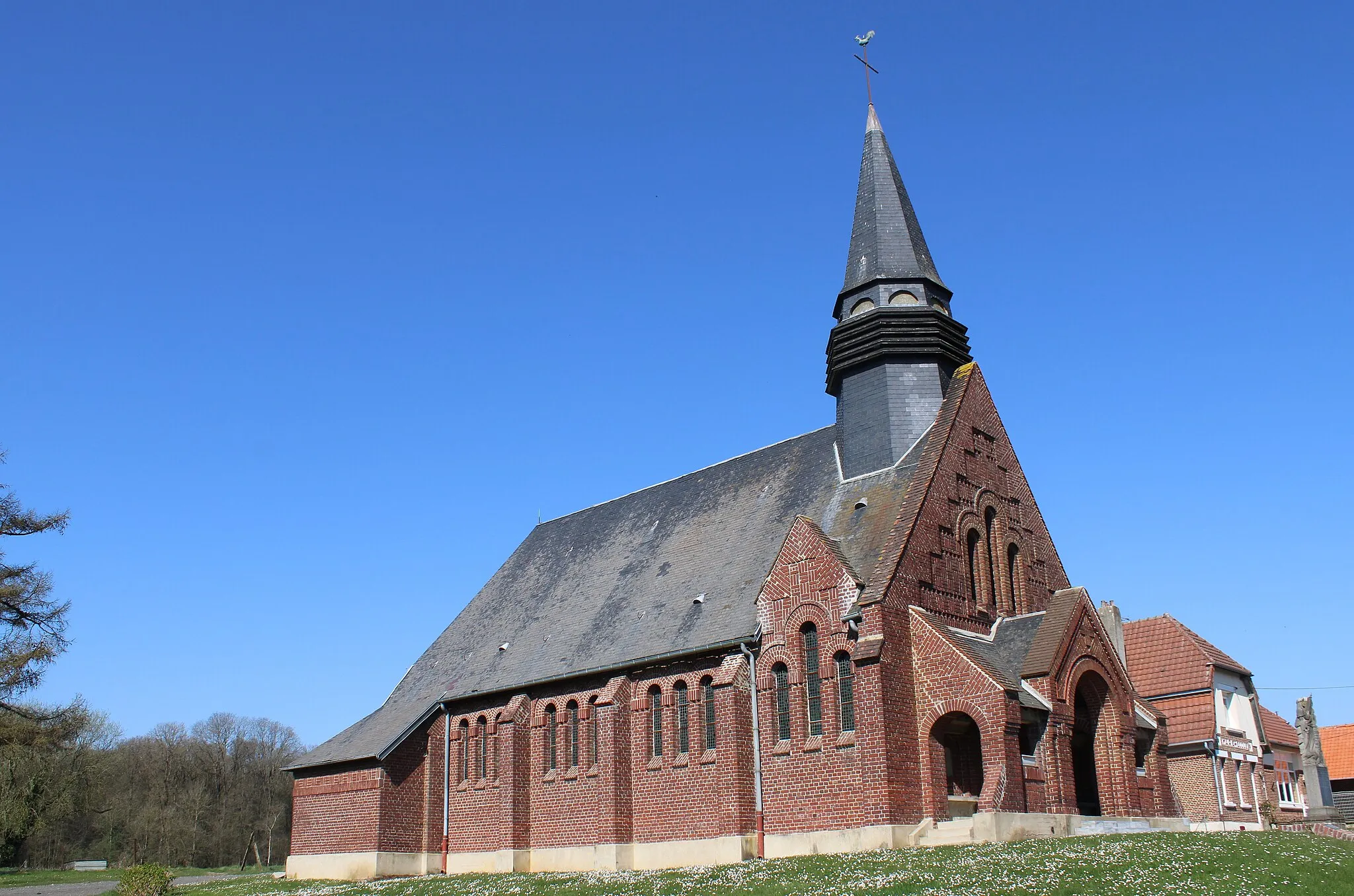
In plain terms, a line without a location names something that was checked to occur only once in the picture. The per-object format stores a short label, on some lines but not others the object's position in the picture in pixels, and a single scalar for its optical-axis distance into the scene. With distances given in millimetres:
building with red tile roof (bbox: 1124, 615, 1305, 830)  32656
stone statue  32125
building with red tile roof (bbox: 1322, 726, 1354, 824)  47125
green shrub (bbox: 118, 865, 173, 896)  28347
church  23266
